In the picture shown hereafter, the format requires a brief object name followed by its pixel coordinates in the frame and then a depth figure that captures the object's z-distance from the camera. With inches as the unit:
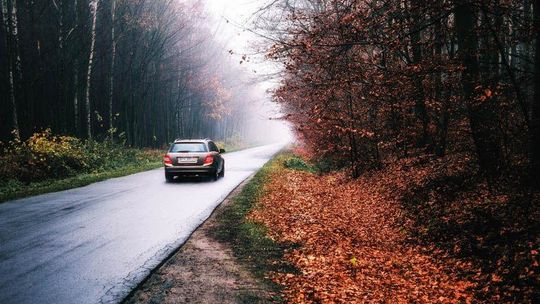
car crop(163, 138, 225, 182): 617.0
